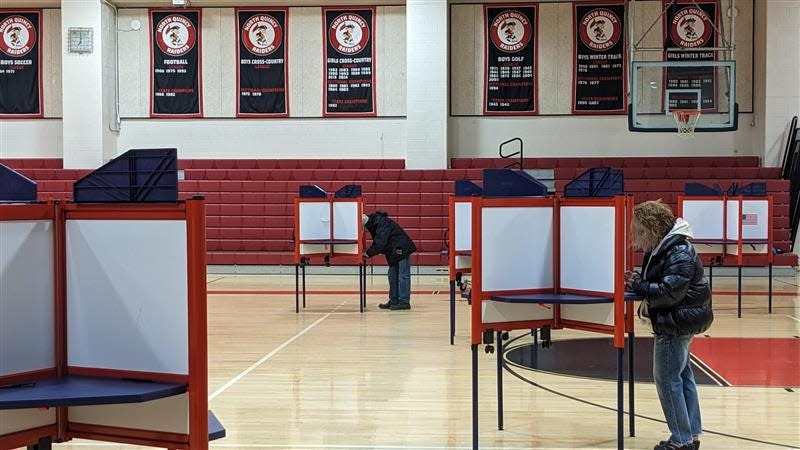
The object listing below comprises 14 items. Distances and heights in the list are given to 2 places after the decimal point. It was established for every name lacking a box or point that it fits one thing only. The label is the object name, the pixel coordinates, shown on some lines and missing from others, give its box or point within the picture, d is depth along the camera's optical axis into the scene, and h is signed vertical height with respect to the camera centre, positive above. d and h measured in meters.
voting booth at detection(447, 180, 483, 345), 8.69 -0.51
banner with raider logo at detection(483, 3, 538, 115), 18.86 +2.92
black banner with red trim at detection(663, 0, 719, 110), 18.33 +3.46
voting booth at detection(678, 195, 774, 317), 10.82 -0.42
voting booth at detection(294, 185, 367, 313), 11.19 -0.44
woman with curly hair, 4.51 -0.58
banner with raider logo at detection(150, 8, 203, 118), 19.20 +2.82
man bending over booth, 11.50 -0.79
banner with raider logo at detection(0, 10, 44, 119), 19.31 +2.80
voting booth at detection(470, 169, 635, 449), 4.52 -0.34
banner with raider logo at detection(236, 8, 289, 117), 19.17 +2.60
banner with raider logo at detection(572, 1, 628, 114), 18.64 +2.85
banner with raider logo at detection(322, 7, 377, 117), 19.03 +2.78
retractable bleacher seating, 17.36 -0.01
